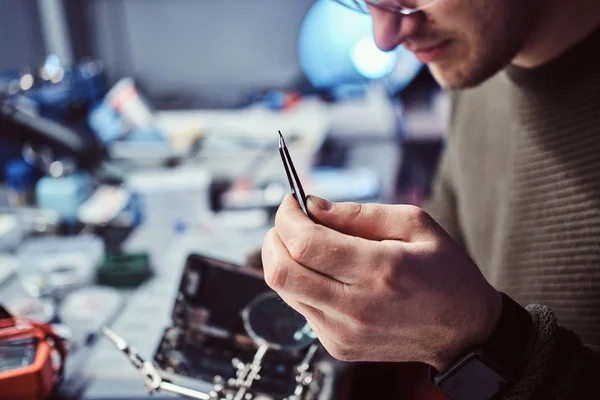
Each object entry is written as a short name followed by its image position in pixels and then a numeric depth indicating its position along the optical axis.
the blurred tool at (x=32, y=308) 1.13
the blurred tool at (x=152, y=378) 0.68
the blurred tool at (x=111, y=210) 1.68
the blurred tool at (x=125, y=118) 2.00
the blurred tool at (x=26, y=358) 0.78
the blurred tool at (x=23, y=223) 1.50
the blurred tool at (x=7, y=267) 1.34
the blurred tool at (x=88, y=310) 1.16
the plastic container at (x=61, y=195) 1.67
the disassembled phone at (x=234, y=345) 0.72
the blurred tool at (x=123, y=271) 1.37
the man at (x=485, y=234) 0.50
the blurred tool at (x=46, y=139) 1.75
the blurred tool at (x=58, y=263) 1.33
